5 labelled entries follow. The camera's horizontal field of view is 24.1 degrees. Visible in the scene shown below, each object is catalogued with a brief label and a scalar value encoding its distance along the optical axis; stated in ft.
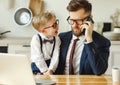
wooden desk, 6.10
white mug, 6.23
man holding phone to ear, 7.14
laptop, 5.07
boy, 7.61
